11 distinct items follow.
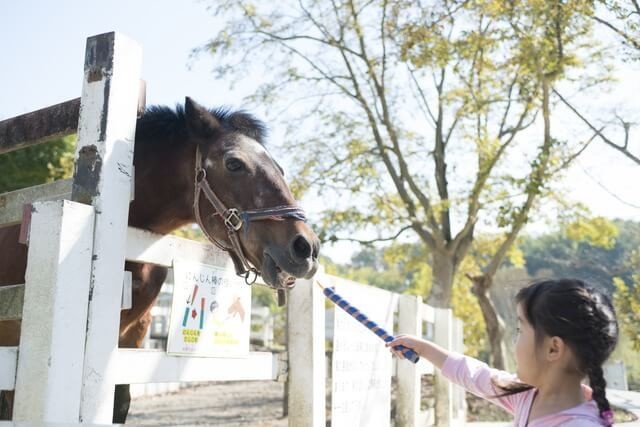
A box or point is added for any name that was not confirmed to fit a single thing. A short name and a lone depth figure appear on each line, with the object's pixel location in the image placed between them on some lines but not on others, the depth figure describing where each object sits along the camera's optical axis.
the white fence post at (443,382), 6.85
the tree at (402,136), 11.06
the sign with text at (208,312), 2.51
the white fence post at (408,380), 5.25
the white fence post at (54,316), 1.79
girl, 1.71
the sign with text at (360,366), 3.65
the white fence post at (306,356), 3.16
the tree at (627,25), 7.34
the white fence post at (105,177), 2.00
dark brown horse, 2.52
